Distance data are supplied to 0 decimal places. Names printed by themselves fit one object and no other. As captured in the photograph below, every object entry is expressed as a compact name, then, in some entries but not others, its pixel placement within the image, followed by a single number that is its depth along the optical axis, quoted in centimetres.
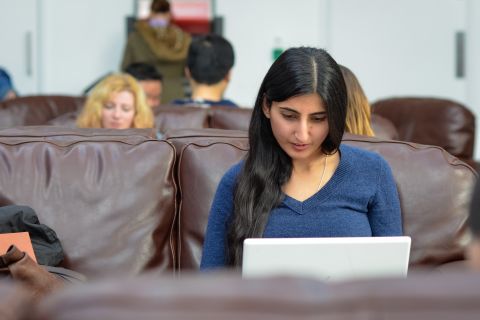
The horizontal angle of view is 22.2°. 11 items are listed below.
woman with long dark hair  291
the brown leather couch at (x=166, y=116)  549
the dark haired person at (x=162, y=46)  920
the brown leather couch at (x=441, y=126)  617
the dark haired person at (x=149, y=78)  736
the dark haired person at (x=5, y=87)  820
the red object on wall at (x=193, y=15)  1001
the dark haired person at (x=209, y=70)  637
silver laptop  236
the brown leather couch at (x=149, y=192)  324
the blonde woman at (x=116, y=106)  560
